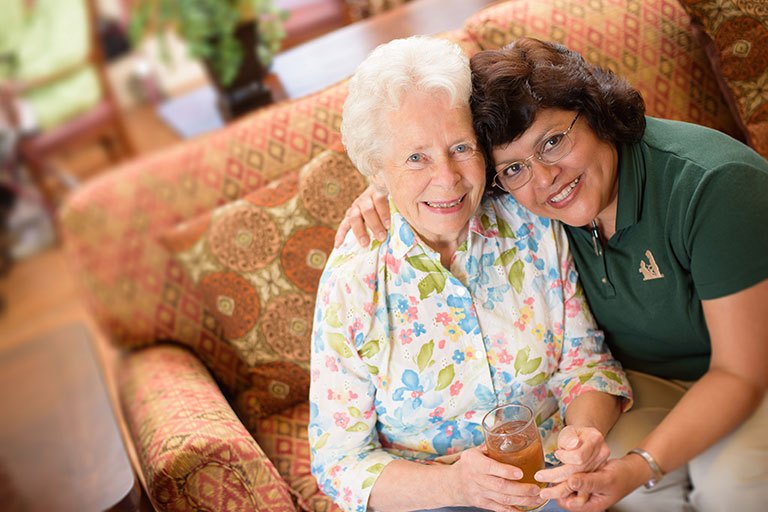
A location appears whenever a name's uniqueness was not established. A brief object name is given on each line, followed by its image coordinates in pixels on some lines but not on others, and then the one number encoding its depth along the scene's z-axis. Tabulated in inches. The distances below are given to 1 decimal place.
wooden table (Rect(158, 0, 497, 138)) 69.2
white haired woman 47.0
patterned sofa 58.0
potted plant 79.4
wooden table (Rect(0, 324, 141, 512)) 52.1
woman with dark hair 44.3
